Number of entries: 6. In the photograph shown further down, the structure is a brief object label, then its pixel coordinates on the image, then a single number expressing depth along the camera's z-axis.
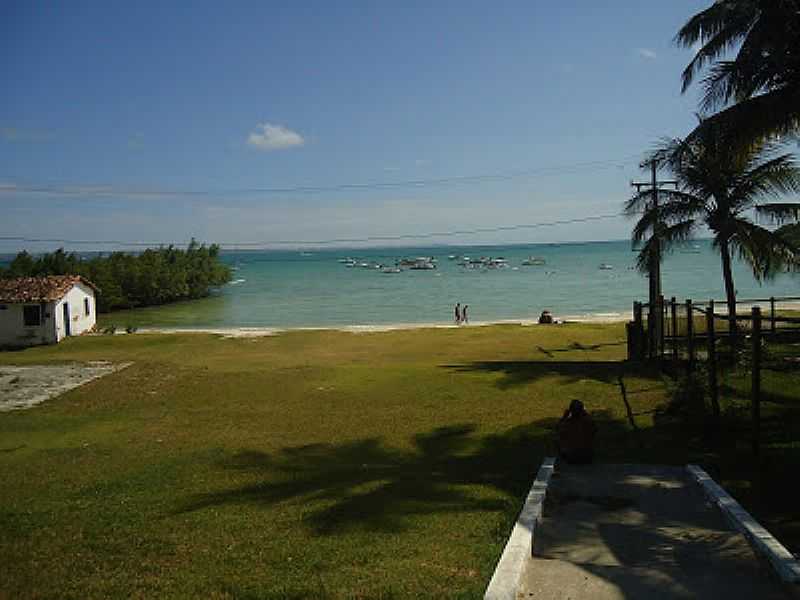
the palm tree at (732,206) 19.64
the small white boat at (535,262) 156.25
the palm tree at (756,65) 12.30
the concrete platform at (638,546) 6.07
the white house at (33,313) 36.44
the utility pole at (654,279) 20.14
